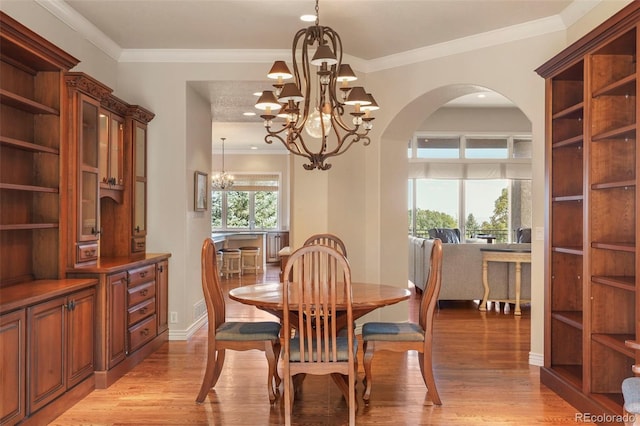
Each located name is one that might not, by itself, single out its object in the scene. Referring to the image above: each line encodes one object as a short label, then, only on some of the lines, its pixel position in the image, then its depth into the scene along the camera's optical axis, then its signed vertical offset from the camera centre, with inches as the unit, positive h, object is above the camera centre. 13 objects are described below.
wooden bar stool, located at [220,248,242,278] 400.2 -37.2
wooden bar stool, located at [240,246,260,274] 419.2 -36.2
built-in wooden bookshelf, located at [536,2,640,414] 121.1 -0.3
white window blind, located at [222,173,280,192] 490.9 +30.0
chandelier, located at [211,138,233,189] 449.1 +28.9
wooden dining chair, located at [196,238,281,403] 130.0 -30.5
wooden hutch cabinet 112.4 -9.0
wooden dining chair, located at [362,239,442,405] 130.4 -30.9
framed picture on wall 211.1 +9.1
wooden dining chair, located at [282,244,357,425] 110.5 -25.1
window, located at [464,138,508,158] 382.0 +48.6
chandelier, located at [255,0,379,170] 130.9 +29.8
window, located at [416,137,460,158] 384.2 +49.5
